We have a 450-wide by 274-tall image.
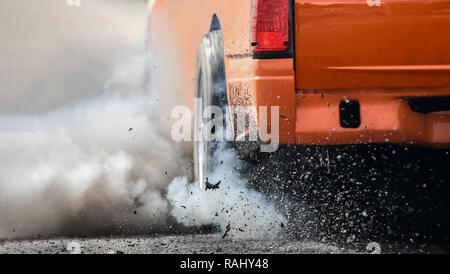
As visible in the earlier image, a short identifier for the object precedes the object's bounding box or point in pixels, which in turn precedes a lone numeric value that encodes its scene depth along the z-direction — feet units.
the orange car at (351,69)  24.71
